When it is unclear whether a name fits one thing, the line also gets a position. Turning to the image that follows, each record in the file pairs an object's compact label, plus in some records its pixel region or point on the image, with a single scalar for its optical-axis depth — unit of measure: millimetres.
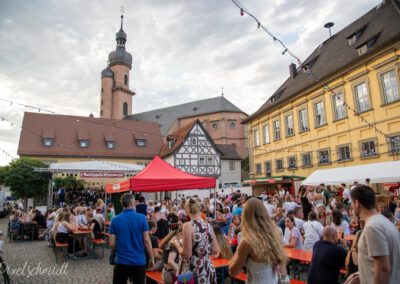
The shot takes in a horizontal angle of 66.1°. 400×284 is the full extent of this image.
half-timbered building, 34281
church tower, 59156
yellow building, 16891
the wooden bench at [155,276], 5262
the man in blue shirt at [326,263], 3836
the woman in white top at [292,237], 6430
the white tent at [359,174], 12827
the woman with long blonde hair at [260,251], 2551
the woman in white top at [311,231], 6195
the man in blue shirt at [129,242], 4133
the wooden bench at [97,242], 9630
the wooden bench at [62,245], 9123
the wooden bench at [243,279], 4779
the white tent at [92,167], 19438
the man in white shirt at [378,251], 2309
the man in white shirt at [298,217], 7379
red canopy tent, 9594
